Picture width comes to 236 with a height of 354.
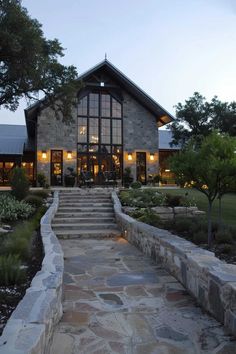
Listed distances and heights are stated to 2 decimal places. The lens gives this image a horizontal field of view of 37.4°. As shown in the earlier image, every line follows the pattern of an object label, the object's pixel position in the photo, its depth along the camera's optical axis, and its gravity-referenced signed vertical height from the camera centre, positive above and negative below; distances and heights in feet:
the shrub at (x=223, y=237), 21.36 -3.71
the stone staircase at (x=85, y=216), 32.14 -4.34
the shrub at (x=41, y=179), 72.08 -0.54
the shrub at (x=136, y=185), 58.80 -1.40
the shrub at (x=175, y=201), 40.96 -2.81
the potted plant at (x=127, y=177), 74.50 -0.03
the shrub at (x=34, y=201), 42.62 -3.03
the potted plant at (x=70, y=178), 73.00 -0.31
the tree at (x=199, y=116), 87.10 +15.60
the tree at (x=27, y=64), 46.21 +16.77
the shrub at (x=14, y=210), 35.24 -3.59
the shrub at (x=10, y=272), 13.81 -3.90
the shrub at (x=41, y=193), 48.43 -2.35
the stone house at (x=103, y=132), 76.38 +10.25
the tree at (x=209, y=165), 20.63 +0.75
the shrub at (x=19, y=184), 46.26 -1.03
